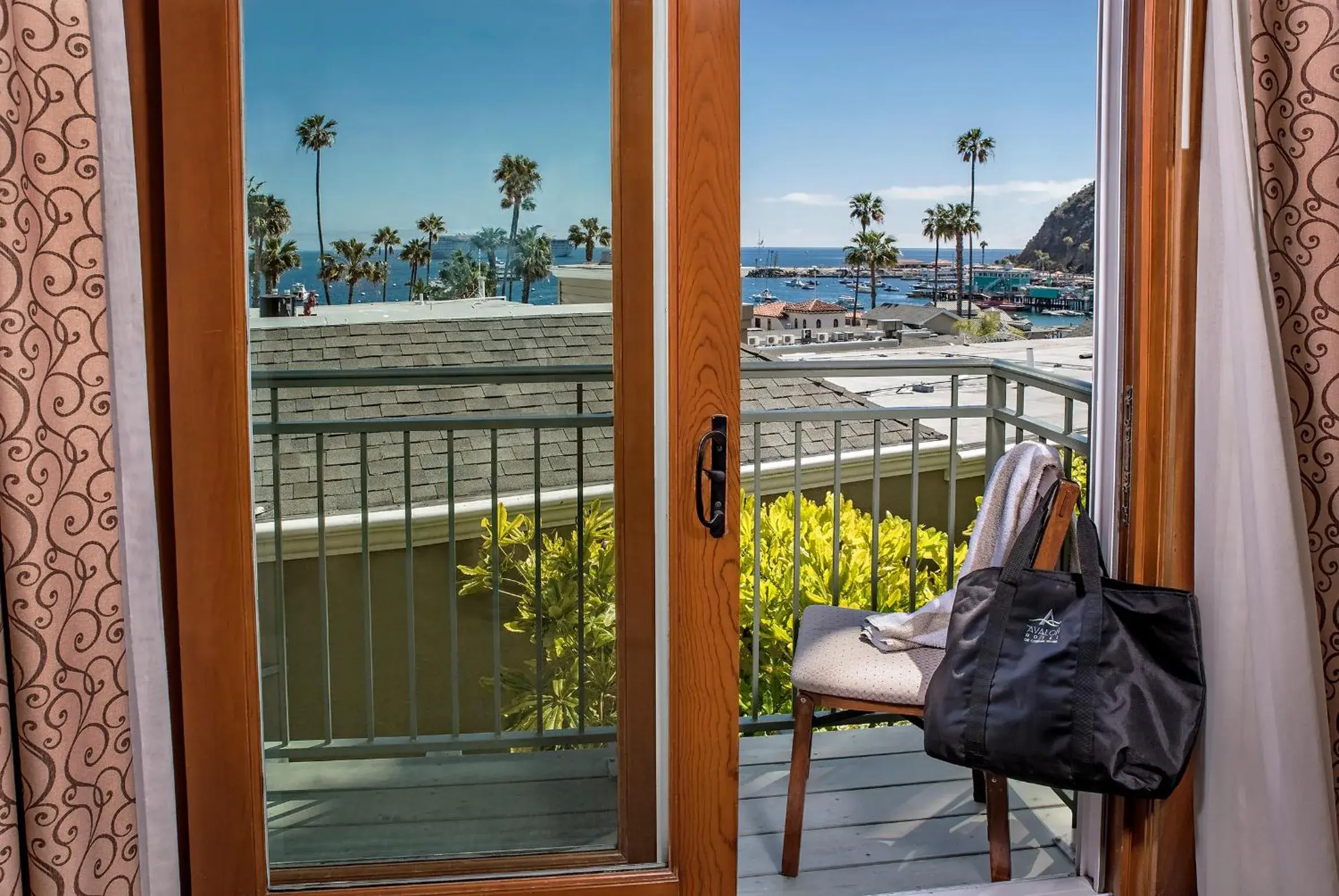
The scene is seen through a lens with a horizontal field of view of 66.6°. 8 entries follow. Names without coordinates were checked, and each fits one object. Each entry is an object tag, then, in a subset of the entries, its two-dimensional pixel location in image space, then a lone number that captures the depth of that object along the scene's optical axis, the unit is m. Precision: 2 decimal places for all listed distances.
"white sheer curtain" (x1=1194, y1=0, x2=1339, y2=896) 1.63
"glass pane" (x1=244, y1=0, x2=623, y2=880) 1.54
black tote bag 1.69
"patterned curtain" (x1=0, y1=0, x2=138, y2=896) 1.35
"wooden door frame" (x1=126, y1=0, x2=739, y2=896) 1.51
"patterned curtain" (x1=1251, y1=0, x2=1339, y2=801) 1.62
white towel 2.05
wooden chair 2.08
